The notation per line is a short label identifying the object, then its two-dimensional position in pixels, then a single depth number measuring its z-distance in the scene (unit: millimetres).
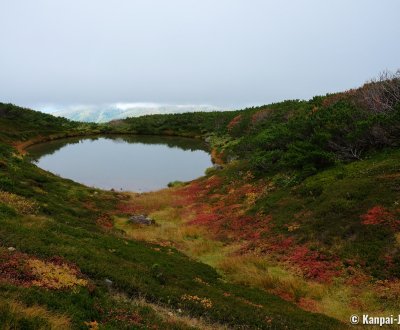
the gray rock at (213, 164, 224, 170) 48031
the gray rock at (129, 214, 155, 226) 28717
